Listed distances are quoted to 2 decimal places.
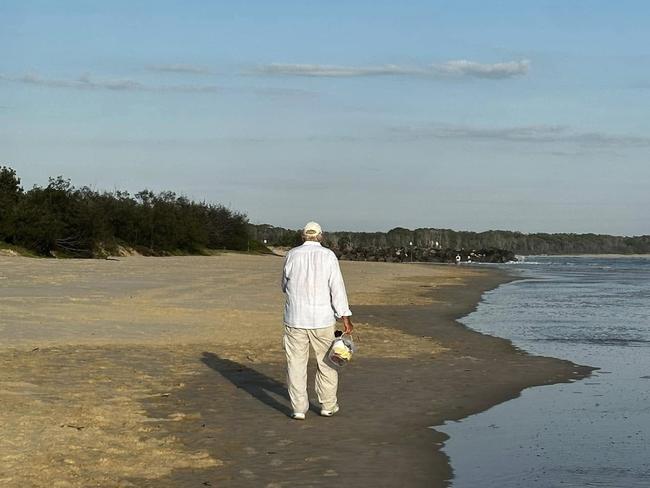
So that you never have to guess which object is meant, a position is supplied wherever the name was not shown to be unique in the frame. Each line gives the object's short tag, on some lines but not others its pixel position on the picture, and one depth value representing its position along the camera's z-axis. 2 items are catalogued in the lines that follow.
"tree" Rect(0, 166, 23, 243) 52.72
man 10.09
